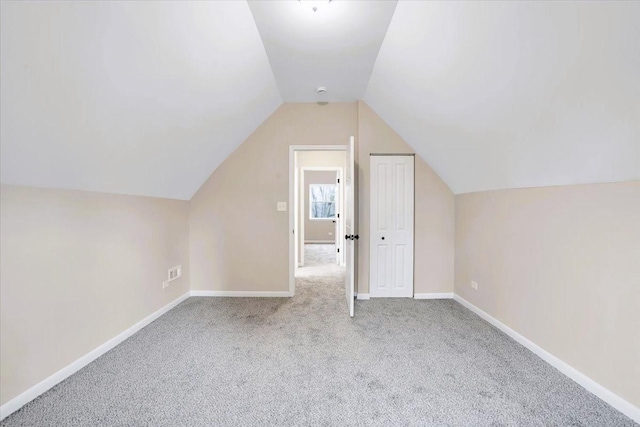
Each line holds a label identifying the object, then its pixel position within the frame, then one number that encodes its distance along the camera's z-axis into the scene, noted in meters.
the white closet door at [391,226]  3.81
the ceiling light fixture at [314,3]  1.94
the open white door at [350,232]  3.18
